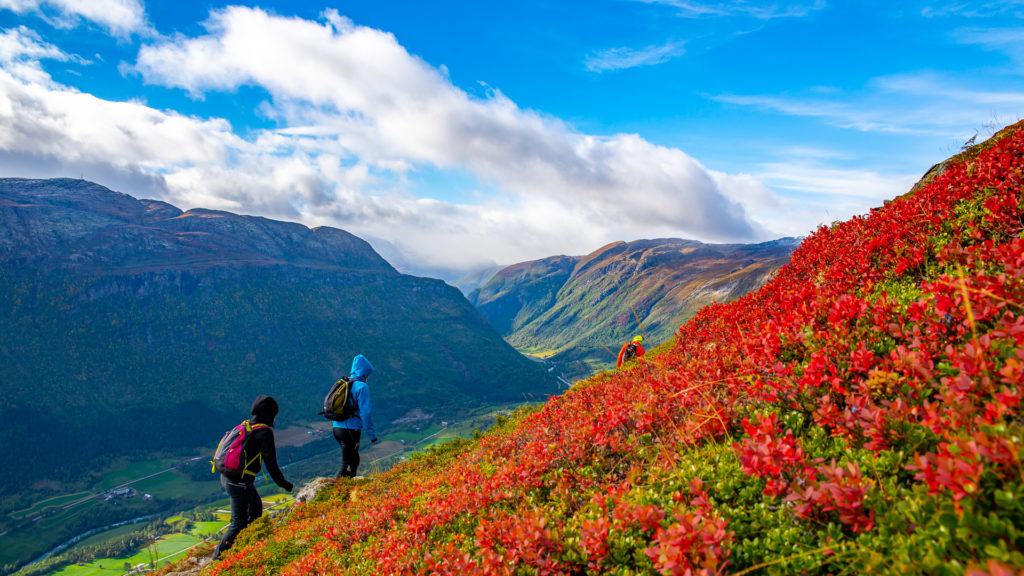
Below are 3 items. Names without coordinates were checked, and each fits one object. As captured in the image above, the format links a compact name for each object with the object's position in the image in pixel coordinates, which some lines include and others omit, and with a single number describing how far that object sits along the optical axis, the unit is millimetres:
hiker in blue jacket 14773
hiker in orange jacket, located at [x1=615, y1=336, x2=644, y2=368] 16078
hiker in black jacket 11422
